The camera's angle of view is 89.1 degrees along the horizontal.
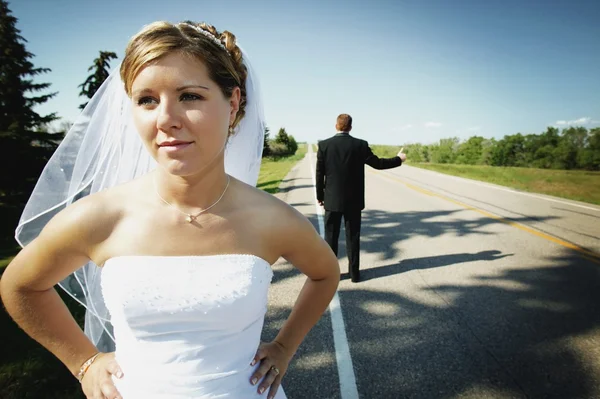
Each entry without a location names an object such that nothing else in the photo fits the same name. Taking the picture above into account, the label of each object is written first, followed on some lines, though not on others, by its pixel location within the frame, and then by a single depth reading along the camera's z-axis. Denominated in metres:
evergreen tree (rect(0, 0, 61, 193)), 12.05
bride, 1.09
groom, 4.59
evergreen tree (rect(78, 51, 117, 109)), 19.99
